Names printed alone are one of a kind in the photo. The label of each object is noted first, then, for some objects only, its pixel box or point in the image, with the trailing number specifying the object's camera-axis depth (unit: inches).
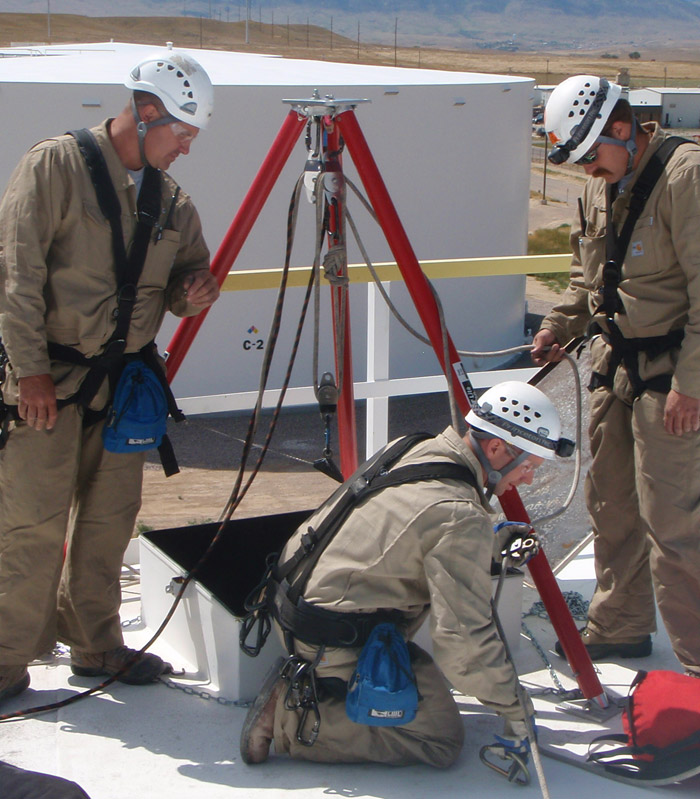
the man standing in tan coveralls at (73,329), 106.5
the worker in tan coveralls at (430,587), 99.3
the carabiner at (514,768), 105.2
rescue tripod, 123.3
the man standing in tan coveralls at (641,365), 117.0
